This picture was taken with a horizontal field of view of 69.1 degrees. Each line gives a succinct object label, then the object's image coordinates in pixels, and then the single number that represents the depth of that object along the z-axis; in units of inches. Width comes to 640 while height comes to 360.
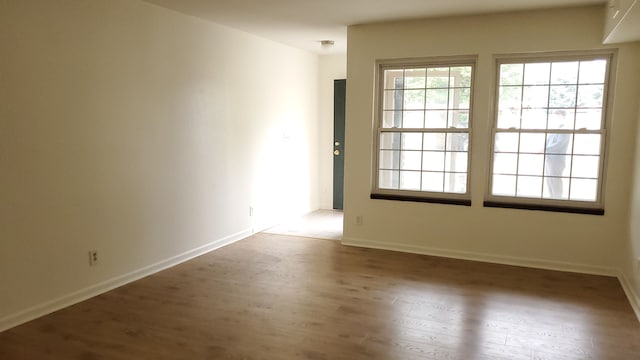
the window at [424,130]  182.7
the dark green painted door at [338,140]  275.1
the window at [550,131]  164.4
